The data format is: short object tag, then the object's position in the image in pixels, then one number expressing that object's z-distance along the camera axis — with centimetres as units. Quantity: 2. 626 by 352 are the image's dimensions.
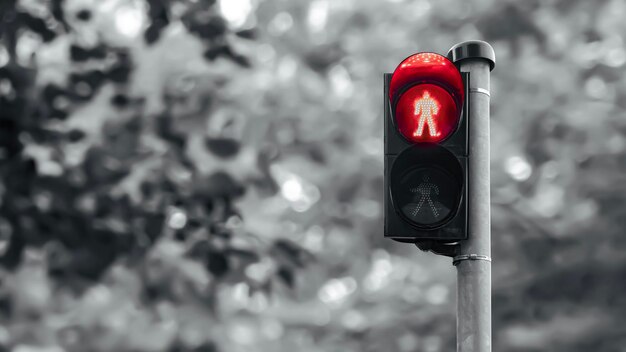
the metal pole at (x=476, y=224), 643
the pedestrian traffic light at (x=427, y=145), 659
